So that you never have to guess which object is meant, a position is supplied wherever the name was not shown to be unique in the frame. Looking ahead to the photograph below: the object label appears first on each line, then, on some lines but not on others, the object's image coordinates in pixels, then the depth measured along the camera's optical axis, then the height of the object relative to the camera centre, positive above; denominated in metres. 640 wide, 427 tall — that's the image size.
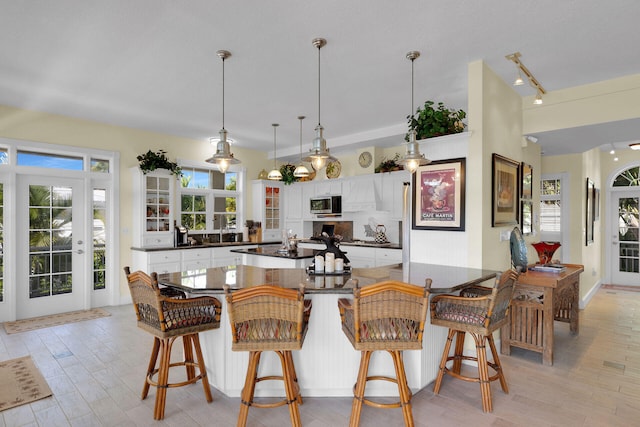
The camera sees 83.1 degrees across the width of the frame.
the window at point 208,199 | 6.57 +0.28
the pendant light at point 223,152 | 3.35 +0.58
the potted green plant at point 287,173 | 7.26 +0.82
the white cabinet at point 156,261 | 5.52 -0.73
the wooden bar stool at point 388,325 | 2.10 -0.67
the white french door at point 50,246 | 4.86 -0.44
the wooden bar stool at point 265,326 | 2.09 -0.67
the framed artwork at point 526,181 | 4.22 +0.40
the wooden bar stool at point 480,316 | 2.45 -0.72
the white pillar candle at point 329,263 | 2.90 -0.40
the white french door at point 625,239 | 6.97 -0.49
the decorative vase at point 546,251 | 4.04 -0.42
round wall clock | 6.62 +1.02
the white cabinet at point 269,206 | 7.37 +0.17
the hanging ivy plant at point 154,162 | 5.54 +0.83
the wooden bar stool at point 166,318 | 2.33 -0.70
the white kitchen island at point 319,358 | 2.63 -1.06
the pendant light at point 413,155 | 3.14 +0.51
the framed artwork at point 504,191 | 3.56 +0.24
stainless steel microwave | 6.99 +0.18
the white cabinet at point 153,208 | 5.67 +0.10
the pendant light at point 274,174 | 5.66 +0.65
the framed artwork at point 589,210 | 5.76 +0.06
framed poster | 3.51 +0.19
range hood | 6.37 +0.32
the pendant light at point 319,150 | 3.26 +0.58
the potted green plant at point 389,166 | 6.27 +0.84
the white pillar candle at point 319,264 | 2.92 -0.41
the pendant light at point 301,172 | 5.66 +0.66
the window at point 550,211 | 6.42 +0.05
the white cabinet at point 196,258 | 5.93 -0.74
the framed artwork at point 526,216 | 4.27 -0.03
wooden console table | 3.42 -0.97
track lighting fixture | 3.23 +1.36
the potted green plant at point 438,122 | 3.57 +0.92
